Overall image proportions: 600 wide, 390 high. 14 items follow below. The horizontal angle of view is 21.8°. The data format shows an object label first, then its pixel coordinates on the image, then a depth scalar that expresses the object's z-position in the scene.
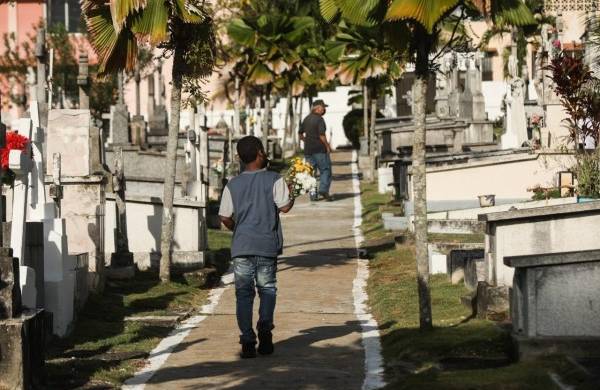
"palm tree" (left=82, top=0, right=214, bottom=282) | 18.69
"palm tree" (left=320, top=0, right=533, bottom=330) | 13.69
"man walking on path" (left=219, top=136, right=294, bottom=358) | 13.12
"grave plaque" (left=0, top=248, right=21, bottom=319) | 11.11
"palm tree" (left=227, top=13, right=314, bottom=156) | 36.00
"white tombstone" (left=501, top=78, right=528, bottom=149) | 32.07
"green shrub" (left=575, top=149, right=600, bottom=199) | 19.70
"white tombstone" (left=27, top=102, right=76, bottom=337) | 14.13
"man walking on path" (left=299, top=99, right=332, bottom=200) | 31.86
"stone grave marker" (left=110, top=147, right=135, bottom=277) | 19.64
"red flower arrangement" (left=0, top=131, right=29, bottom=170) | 16.98
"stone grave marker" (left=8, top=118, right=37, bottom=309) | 12.48
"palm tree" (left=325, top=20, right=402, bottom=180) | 34.66
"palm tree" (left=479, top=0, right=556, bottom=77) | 41.69
